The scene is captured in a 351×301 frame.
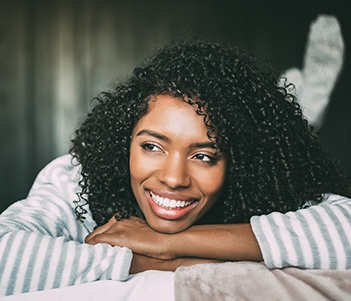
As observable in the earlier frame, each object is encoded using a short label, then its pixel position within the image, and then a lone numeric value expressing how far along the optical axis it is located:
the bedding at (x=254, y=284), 0.89
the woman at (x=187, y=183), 1.01
